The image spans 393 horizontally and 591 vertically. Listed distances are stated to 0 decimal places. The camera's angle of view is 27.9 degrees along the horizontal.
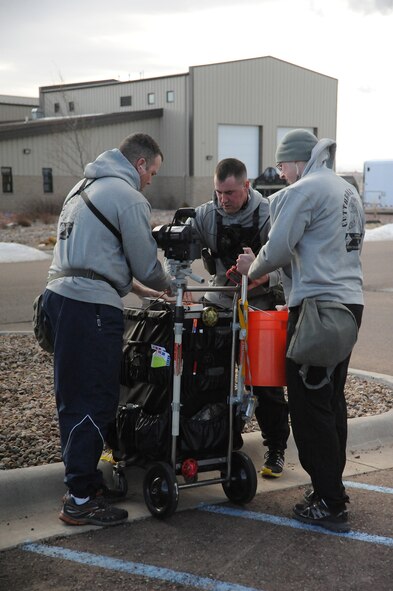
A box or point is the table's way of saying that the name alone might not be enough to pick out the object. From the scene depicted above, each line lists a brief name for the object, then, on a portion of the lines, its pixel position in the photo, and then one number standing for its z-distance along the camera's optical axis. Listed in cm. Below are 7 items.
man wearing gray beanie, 425
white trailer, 4197
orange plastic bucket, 447
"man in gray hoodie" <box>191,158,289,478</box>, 511
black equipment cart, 437
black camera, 432
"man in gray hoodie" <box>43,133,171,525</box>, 430
